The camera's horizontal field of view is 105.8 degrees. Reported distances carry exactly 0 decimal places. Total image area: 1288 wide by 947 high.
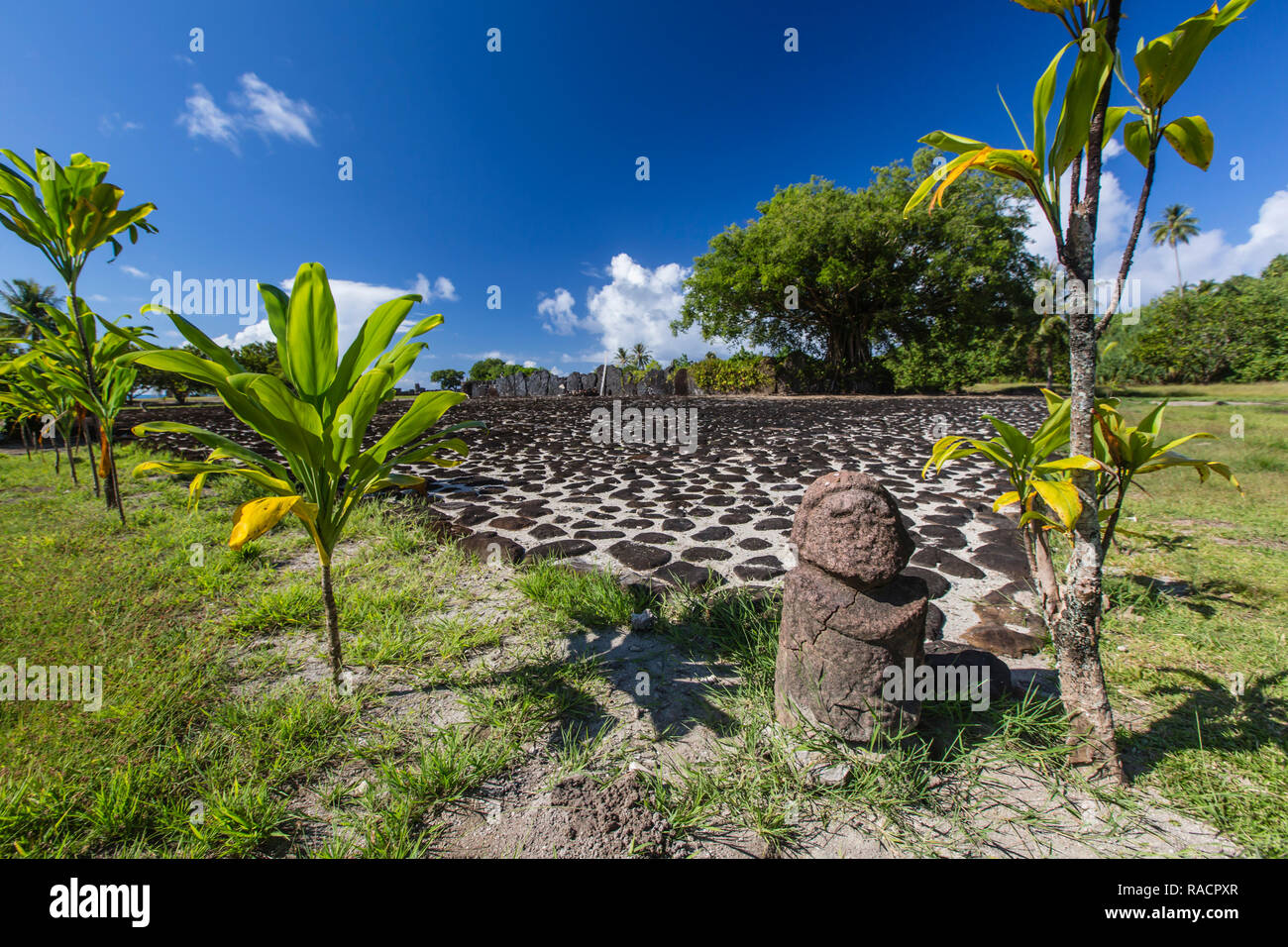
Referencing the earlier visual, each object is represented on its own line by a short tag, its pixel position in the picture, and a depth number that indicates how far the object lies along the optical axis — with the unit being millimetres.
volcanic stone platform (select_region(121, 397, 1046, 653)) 2945
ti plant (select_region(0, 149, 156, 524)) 2779
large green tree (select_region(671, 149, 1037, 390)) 19297
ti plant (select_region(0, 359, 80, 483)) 3541
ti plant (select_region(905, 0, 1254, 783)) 1184
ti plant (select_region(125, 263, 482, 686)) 1432
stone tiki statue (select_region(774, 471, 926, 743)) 1397
